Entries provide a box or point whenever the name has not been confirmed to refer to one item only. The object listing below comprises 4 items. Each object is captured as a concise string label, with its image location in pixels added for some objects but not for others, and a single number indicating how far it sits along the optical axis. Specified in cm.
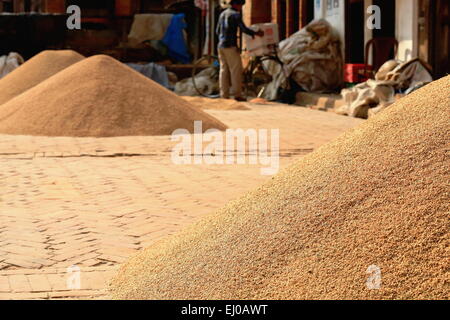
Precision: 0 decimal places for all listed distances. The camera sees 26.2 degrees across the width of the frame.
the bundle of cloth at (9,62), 1892
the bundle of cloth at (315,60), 1561
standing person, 1520
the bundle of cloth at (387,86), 1167
